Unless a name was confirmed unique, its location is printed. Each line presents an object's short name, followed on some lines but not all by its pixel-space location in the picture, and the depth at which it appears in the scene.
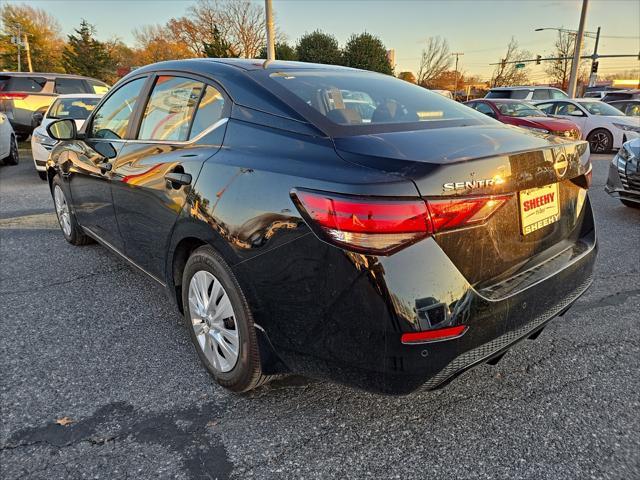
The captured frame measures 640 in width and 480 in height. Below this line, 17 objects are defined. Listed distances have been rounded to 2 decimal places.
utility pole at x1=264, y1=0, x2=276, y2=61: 13.11
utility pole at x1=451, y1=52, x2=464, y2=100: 65.10
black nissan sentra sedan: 1.64
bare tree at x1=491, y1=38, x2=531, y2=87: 54.22
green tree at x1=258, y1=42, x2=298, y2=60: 28.73
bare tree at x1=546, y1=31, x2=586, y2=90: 51.53
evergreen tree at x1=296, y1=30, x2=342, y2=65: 28.30
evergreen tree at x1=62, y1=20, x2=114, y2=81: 43.56
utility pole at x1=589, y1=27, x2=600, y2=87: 39.91
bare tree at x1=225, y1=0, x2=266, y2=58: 39.47
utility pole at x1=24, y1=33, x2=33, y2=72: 45.11
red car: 10.38
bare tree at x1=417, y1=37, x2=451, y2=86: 51.53
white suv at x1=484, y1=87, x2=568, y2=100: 16.16
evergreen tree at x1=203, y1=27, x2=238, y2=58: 32.28
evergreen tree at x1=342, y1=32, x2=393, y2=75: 28.03
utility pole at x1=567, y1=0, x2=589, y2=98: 23.41
